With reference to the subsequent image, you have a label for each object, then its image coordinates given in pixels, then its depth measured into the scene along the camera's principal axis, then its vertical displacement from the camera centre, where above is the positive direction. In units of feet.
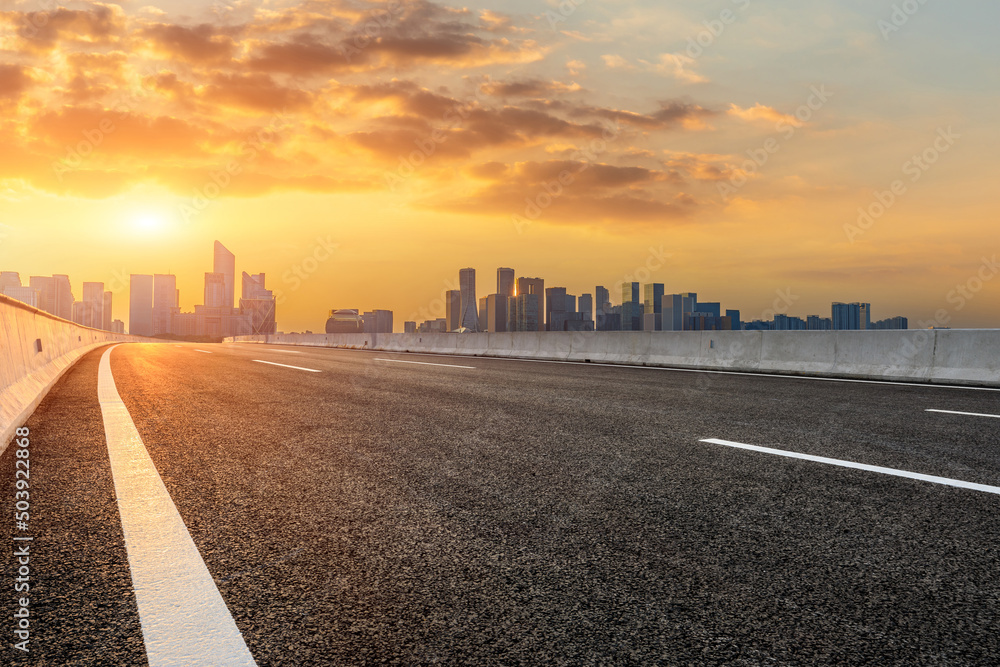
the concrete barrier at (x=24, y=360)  21.30 -1.36
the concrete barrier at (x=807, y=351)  37.83 -1.23
